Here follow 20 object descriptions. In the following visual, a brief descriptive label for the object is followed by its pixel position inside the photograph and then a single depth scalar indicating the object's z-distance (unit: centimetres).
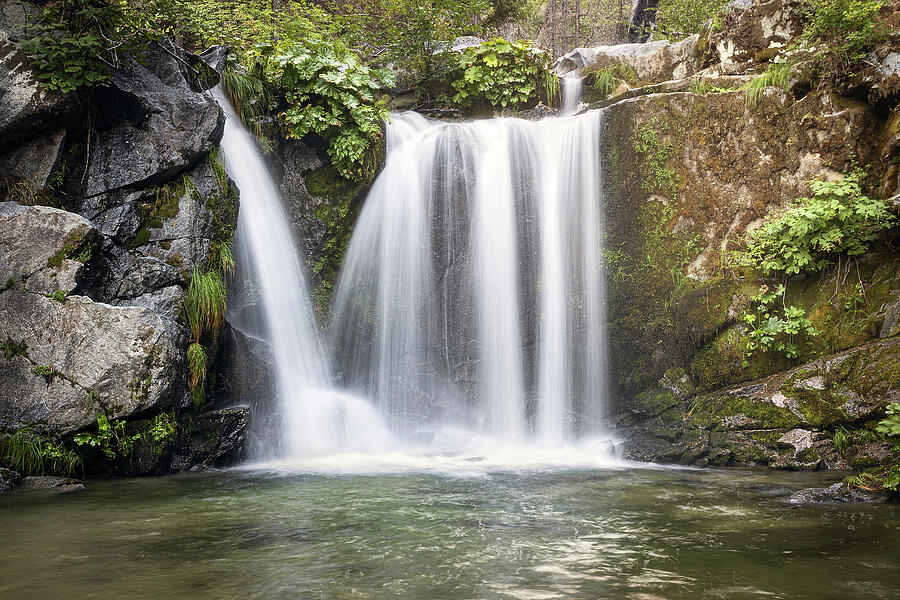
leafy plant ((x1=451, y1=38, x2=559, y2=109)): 1137
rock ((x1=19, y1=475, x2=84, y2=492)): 526
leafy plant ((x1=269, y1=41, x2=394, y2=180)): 850
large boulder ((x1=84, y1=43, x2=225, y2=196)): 663
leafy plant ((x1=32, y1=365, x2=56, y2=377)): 562
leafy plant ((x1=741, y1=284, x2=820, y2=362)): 695
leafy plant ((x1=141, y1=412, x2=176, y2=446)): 599
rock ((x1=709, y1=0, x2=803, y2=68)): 858
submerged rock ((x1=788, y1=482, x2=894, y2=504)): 472
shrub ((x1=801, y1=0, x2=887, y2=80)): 698
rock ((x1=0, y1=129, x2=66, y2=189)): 630
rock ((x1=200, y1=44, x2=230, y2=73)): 847
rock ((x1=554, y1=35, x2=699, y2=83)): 1120
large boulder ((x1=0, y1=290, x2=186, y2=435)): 559
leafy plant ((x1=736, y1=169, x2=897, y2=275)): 676
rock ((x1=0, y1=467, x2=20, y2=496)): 507
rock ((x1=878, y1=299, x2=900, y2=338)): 636
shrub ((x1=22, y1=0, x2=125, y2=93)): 621
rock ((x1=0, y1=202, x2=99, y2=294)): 574
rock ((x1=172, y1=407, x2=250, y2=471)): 645
